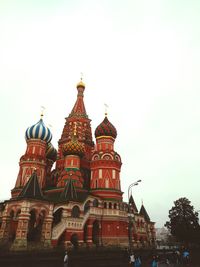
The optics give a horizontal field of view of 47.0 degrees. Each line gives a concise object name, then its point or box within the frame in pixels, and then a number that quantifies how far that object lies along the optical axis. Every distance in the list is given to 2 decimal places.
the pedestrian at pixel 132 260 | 16.34
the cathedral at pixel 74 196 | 27.67
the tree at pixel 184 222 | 43.59
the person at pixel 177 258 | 22.08
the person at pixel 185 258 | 20.11
